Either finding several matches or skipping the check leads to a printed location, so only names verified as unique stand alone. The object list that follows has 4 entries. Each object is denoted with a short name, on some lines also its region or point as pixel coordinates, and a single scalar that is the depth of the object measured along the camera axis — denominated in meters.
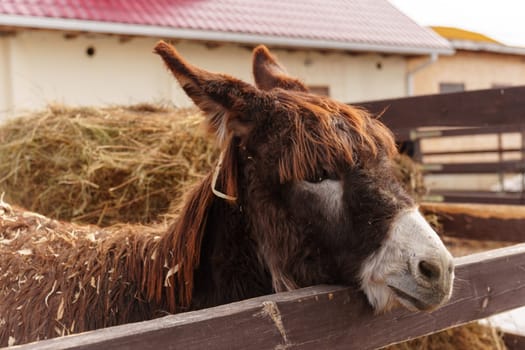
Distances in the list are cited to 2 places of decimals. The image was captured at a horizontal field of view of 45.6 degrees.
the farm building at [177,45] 9.75
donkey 2.27
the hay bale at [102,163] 5.39
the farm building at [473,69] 17.67
